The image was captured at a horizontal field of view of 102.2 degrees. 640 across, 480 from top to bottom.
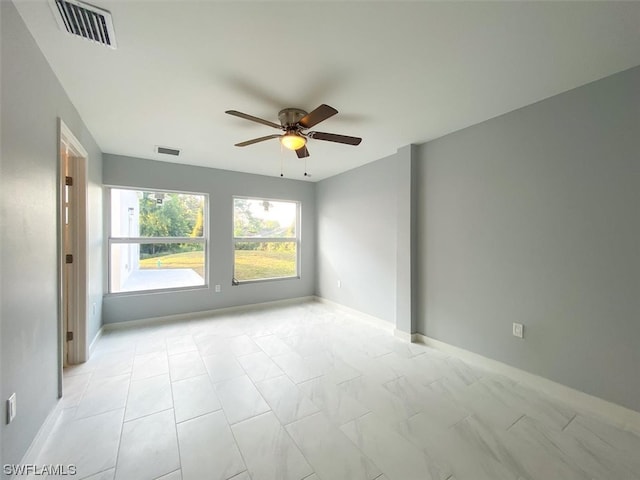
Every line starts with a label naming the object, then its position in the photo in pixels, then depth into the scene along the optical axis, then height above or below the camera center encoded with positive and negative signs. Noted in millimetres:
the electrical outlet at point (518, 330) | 2371 -845
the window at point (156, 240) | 3814 -18
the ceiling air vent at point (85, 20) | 1341 +1212
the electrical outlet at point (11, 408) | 1293 -863
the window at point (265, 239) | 4727 -2
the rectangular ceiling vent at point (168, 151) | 3459 +1209
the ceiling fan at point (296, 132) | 2289 +972
